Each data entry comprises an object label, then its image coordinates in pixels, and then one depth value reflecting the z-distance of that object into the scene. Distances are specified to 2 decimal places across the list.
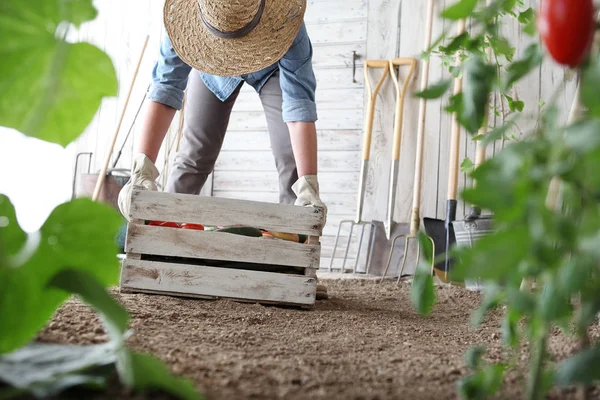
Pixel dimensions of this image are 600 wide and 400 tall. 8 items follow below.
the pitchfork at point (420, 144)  3.12
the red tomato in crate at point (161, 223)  1.70
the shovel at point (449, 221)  2.87
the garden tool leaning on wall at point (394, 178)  3.21
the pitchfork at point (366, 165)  3.26
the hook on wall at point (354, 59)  3.58
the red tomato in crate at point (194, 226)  1.73
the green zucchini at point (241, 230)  1.71
